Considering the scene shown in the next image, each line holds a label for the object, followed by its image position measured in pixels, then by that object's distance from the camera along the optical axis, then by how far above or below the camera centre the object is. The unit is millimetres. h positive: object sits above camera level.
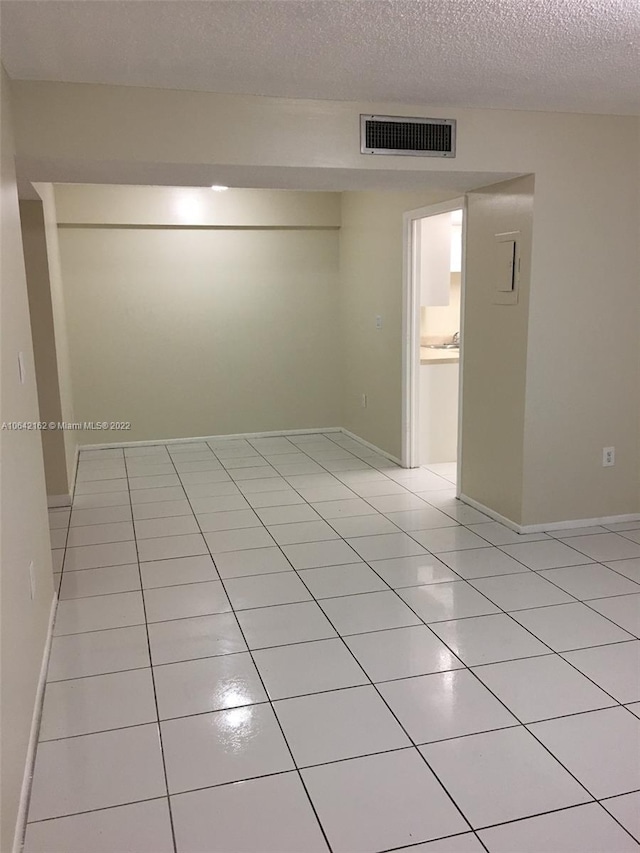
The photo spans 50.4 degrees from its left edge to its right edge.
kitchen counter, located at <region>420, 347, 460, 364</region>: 5211 -413
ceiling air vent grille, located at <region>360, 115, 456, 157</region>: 3250 +799
